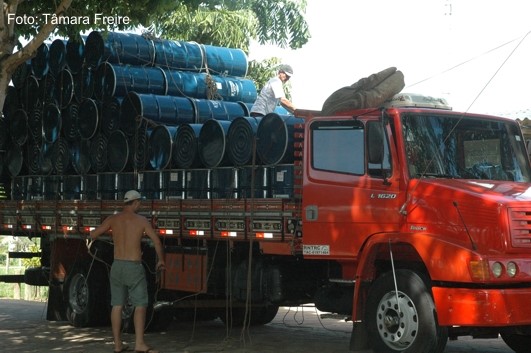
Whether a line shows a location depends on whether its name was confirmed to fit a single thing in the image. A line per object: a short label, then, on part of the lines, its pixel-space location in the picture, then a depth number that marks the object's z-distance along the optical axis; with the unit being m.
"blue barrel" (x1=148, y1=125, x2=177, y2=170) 11.34
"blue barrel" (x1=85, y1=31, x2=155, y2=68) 12.82
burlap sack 9.48
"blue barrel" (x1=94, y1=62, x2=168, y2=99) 12.45
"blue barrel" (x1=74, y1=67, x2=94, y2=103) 12.93
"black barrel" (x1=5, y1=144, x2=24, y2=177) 14.36
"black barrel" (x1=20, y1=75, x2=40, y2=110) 14.10
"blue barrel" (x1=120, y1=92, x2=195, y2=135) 11.96
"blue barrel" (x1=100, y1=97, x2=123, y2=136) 12.27
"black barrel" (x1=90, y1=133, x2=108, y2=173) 12.54
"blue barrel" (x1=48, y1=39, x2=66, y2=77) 13.68
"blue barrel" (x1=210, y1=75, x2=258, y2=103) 13.34
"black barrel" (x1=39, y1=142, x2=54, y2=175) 13.70
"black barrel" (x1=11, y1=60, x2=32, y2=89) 14.35
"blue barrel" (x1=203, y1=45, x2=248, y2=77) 13.67
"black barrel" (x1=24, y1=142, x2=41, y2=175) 13.98
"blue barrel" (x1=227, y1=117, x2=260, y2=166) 10.23
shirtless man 9.97
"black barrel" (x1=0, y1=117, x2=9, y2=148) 14.66
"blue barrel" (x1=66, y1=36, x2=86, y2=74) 13.26
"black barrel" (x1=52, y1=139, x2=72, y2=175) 13.31
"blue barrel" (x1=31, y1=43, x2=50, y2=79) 14.06
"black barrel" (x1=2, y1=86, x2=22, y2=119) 14.55
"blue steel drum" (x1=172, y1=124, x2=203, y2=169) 11.02
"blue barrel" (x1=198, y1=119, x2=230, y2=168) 10.62
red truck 8.38
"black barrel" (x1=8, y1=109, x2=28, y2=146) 14.20
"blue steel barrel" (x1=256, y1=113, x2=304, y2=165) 9.84
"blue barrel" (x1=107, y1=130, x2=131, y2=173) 12.08
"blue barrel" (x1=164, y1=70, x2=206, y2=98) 12.85
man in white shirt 11.22
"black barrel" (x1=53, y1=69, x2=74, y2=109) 13.31
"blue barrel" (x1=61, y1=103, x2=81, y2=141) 13.11
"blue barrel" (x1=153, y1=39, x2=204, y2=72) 13.20
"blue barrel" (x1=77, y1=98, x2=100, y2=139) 12.62
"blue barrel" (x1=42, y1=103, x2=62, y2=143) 13.48
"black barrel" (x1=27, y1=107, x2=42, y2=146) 13.93
